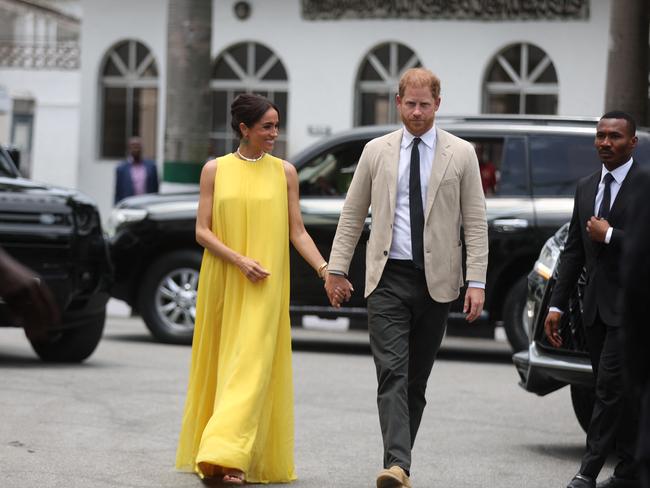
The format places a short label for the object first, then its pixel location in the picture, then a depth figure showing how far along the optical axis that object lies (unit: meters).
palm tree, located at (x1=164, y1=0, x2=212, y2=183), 19.47
